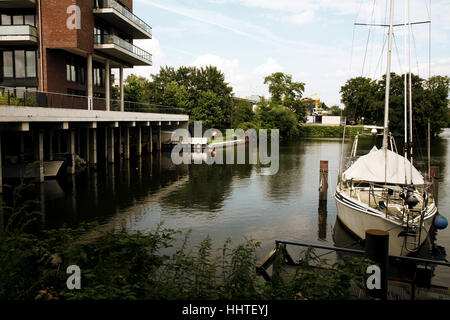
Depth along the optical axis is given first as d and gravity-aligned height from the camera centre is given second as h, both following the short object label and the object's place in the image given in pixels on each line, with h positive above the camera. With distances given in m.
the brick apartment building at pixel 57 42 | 31.09 +8.53
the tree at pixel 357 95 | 94.04 +12.73
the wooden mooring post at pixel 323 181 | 21.20 -2.16
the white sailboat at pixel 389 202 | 13.23 -2.41
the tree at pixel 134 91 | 70.12 +9.73
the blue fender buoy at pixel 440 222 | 15.33 -3.19
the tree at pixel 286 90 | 108.19 +14.66
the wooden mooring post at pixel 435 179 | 20.04 -1.94
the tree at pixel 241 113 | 85.82 +6.81
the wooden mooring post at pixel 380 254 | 7.07 -2.04
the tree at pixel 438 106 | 82.82 +8.11
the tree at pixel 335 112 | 153.82 +12.30
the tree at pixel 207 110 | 76.56 +6.59
